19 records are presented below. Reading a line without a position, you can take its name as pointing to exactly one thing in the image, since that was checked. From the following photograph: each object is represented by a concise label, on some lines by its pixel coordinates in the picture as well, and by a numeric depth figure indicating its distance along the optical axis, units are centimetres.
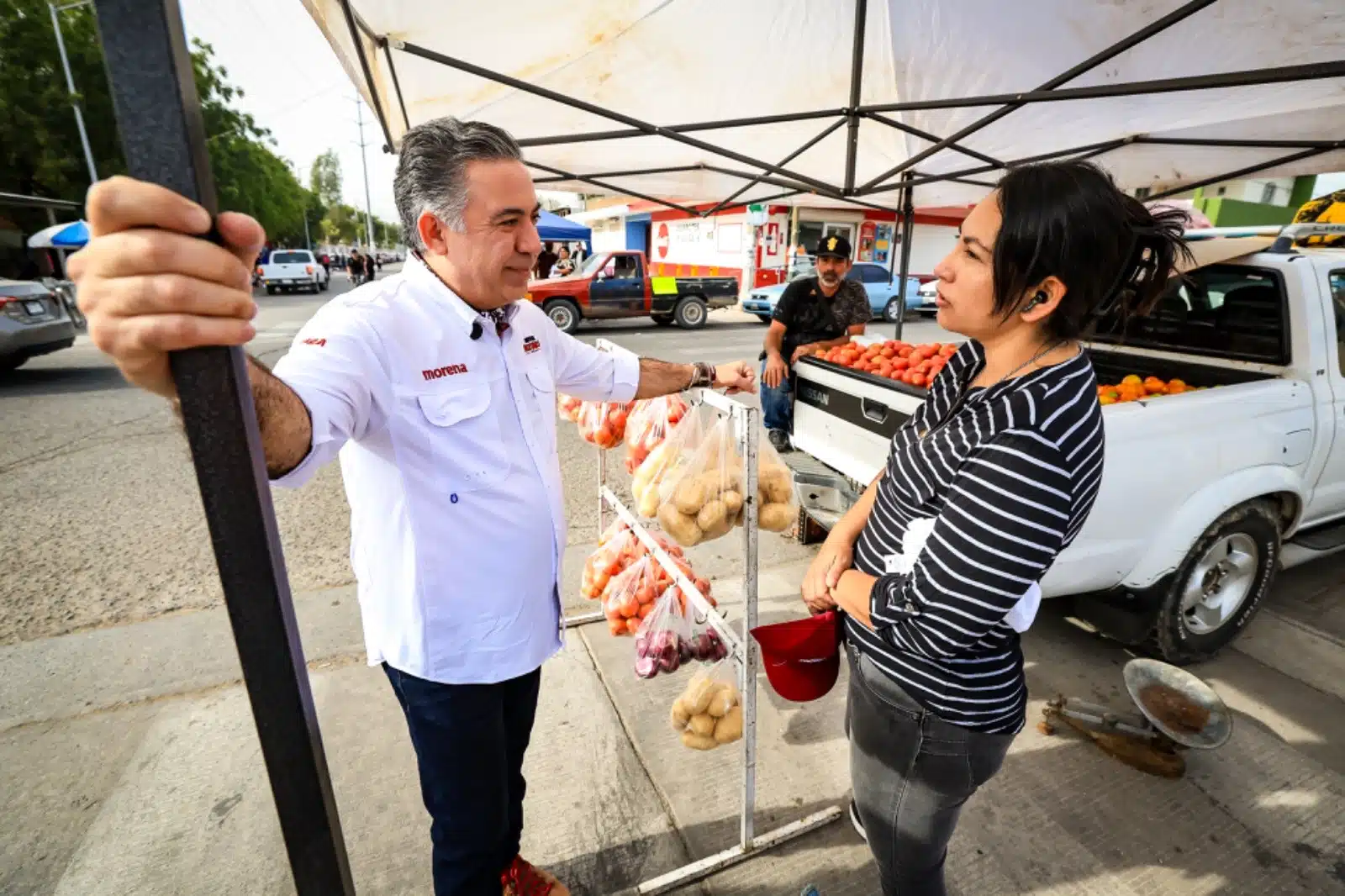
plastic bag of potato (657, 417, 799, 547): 202
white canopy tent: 261
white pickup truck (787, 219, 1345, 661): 268
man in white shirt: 133
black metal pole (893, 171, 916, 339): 521
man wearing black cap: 480
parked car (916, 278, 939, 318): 1784
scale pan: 239
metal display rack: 184
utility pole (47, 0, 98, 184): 1681
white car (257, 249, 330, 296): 2500
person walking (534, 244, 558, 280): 1483
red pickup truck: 1395
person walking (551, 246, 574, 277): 1657
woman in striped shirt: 114
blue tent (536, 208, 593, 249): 1688
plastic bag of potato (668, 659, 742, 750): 235
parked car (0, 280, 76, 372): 811
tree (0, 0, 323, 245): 1773
